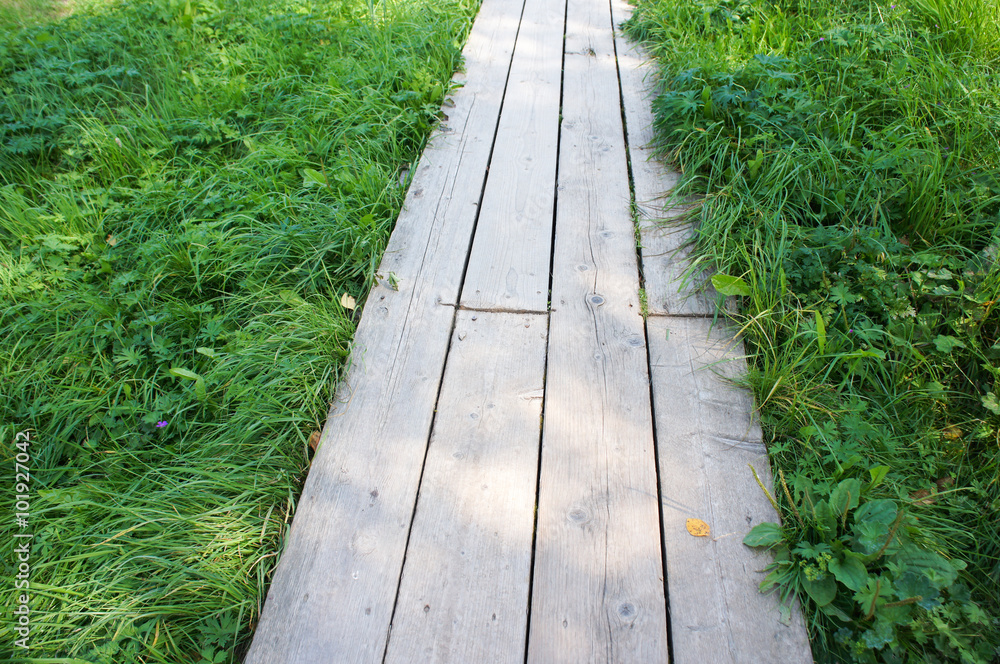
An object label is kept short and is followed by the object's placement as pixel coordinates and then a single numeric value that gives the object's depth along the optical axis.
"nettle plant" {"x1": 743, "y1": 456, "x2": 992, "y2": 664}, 1.18
